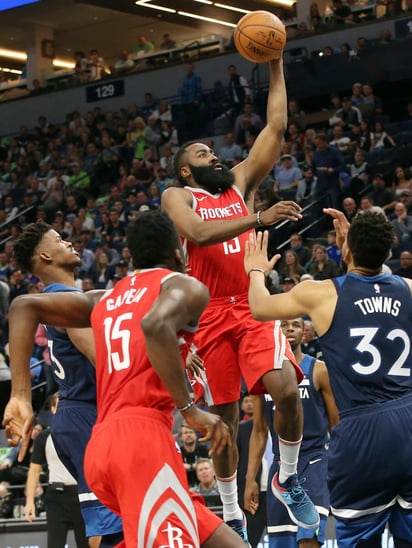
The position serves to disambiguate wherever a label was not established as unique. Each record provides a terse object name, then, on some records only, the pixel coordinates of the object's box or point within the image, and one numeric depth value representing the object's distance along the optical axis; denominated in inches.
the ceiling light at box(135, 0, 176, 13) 1109.1
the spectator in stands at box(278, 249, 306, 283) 596.7
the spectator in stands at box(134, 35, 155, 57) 1134.4
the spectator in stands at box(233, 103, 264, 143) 840.9
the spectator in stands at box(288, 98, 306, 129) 827.4
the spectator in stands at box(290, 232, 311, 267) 624.1
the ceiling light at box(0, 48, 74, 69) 1304.1
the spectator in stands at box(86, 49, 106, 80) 1131.9
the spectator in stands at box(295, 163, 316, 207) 707.4
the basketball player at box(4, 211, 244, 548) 180.2
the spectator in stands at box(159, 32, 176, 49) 1104.8
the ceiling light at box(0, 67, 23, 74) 1362.0
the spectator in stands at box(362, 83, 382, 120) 774.5
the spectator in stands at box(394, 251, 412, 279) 534.9
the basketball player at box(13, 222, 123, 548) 255.0
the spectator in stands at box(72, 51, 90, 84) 1120.8
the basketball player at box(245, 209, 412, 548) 219.6
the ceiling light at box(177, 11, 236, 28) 1159.0
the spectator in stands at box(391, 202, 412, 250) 592.4
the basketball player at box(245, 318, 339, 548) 309.4
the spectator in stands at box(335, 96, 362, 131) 766.5
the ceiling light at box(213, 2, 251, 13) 1140.5
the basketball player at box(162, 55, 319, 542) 273.6
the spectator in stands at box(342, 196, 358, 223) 613.0
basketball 295.5
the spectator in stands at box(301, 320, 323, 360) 509.0
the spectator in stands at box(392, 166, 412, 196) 649.0
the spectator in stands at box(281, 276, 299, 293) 554.3
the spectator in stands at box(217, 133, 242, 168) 808.9
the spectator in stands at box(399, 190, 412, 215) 612.1
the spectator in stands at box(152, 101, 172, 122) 962.7
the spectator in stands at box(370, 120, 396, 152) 722.2
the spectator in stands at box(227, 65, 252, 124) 908.0
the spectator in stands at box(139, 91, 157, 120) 1003.3
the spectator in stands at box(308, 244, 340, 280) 572.7
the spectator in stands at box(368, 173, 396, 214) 638.5
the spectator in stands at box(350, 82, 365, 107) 784.9
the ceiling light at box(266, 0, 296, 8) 1126.4
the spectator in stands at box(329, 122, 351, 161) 741.3
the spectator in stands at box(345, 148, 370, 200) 688.4
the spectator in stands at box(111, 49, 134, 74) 1086.9
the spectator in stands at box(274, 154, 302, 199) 730.2
